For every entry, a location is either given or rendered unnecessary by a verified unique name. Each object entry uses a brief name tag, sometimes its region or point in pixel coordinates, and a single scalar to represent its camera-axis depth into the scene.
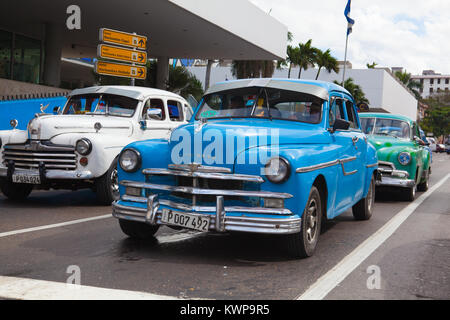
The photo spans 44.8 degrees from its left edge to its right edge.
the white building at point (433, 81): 171.38
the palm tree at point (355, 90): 60.34
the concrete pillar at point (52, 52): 24.42
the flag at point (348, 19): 28.98
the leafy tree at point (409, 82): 95.44
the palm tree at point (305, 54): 48.19
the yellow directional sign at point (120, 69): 13.23
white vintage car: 8.13
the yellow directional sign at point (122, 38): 13.07
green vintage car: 10.70
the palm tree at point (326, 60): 49.83
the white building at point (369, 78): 63.28
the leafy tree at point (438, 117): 101.94
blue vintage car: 4.82
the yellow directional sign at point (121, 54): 13.06
